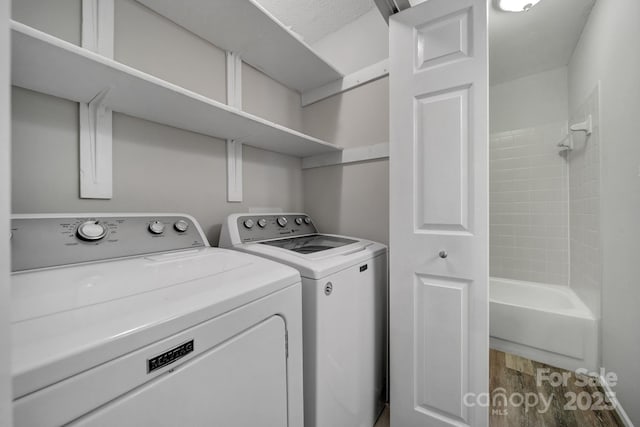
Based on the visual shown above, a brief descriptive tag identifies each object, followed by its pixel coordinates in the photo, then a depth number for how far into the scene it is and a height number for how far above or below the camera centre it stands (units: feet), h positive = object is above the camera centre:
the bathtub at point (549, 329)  5.90 -3.16
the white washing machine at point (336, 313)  3.10 -1.52
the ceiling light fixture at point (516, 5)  5.34 +4.63
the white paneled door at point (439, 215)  3.50 -0.07
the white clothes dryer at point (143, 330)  1.35 -0.81
